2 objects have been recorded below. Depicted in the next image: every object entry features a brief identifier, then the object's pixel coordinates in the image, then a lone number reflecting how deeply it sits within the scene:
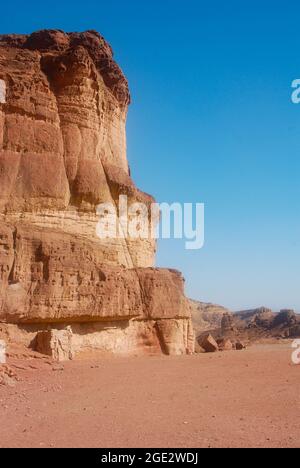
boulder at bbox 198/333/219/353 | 31.76
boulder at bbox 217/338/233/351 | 35.38
